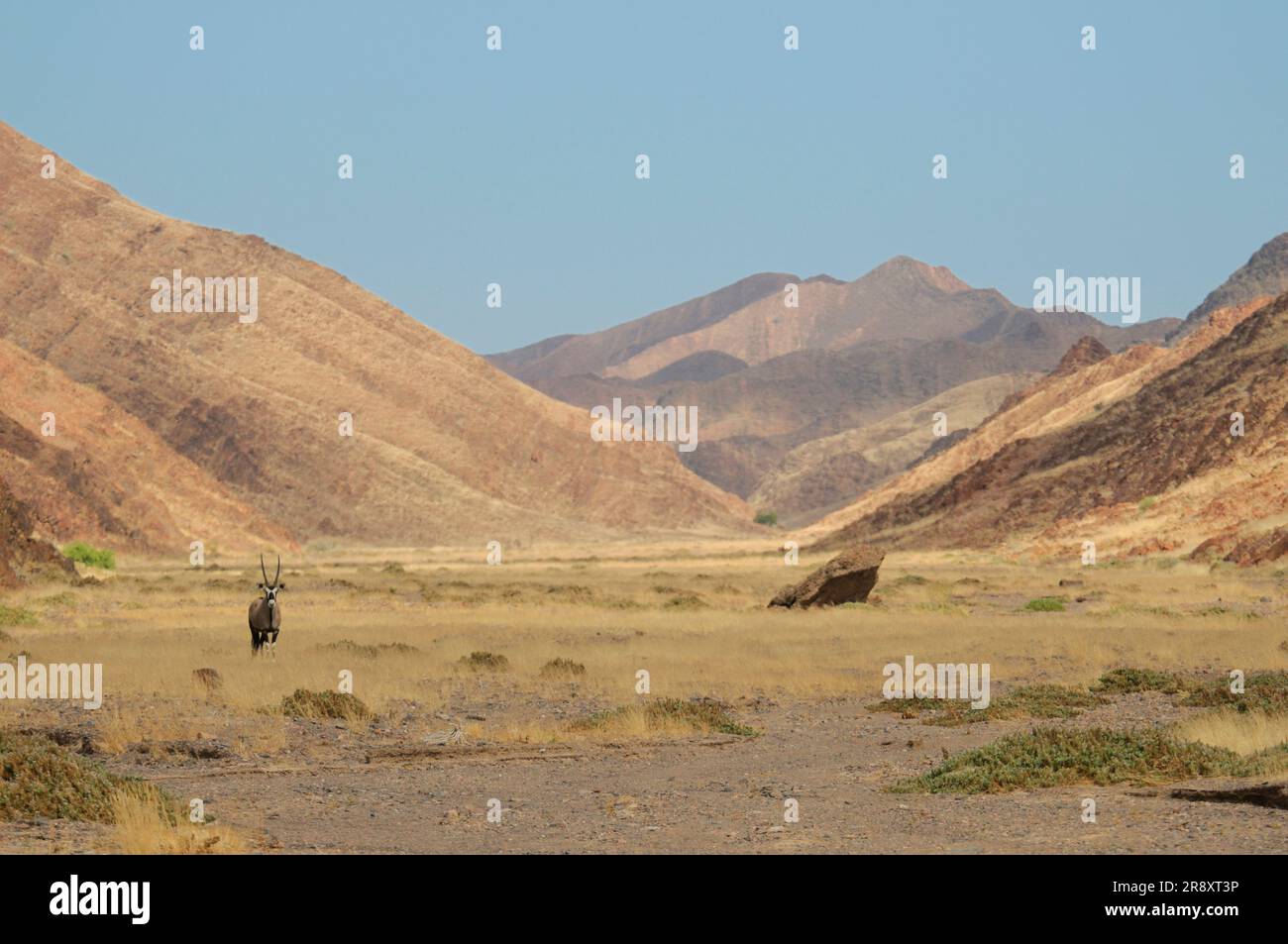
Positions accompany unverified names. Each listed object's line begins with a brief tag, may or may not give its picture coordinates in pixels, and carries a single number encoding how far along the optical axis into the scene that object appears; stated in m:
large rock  43.53
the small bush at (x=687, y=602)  45.54
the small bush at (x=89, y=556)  75.88
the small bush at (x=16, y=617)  37.16
